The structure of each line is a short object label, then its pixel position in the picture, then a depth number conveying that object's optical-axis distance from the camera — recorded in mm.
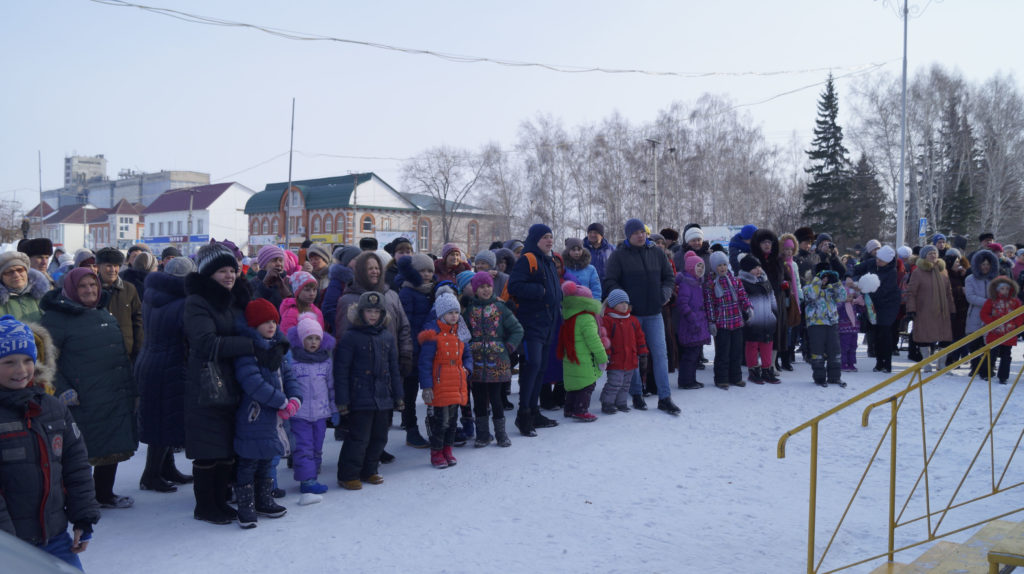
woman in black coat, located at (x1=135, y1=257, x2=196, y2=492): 5152
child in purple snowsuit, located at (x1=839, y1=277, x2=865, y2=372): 9867
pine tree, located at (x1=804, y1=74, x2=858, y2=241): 44969
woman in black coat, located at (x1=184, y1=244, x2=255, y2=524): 4602
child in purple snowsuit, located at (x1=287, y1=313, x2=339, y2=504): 5297
